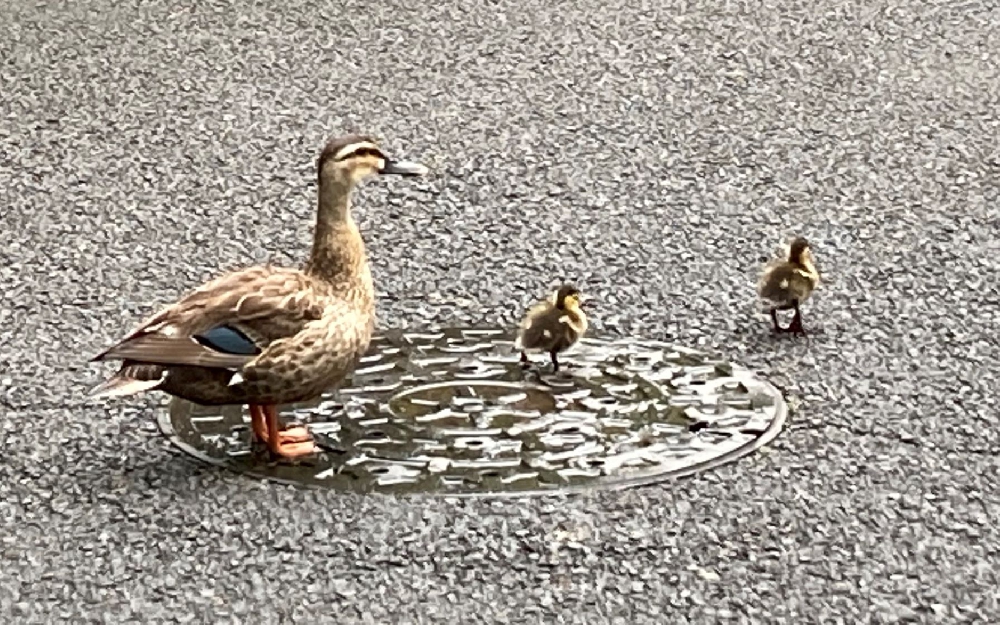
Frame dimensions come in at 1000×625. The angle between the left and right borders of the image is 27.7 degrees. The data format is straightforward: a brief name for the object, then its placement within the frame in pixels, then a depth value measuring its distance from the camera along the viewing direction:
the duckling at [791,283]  5.86
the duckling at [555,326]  5.48
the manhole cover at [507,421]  4.84
